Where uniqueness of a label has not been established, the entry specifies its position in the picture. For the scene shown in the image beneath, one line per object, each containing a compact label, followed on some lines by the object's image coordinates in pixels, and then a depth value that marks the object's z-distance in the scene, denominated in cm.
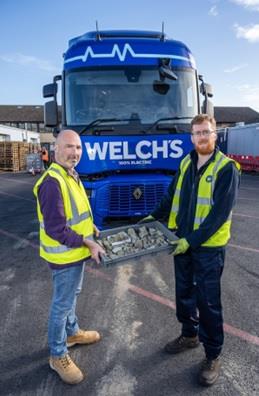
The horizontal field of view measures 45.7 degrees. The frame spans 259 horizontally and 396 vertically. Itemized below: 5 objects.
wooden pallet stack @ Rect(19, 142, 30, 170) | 2694
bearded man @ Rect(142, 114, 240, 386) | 236
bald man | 225
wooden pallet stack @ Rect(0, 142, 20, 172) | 2548
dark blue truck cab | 441
